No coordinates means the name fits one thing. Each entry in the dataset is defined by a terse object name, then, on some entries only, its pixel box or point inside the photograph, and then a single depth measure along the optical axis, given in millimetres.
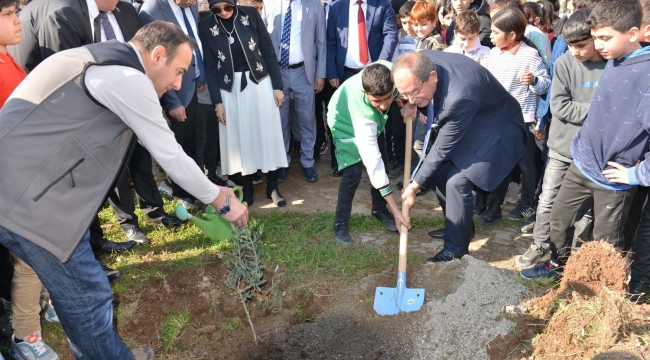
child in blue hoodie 3078
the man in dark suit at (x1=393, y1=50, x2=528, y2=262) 3625
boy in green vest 3770
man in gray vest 2465
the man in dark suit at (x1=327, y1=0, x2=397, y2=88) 5742
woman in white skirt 5055
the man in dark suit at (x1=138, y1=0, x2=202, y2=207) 4828
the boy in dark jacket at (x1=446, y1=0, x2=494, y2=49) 5459
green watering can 4609
